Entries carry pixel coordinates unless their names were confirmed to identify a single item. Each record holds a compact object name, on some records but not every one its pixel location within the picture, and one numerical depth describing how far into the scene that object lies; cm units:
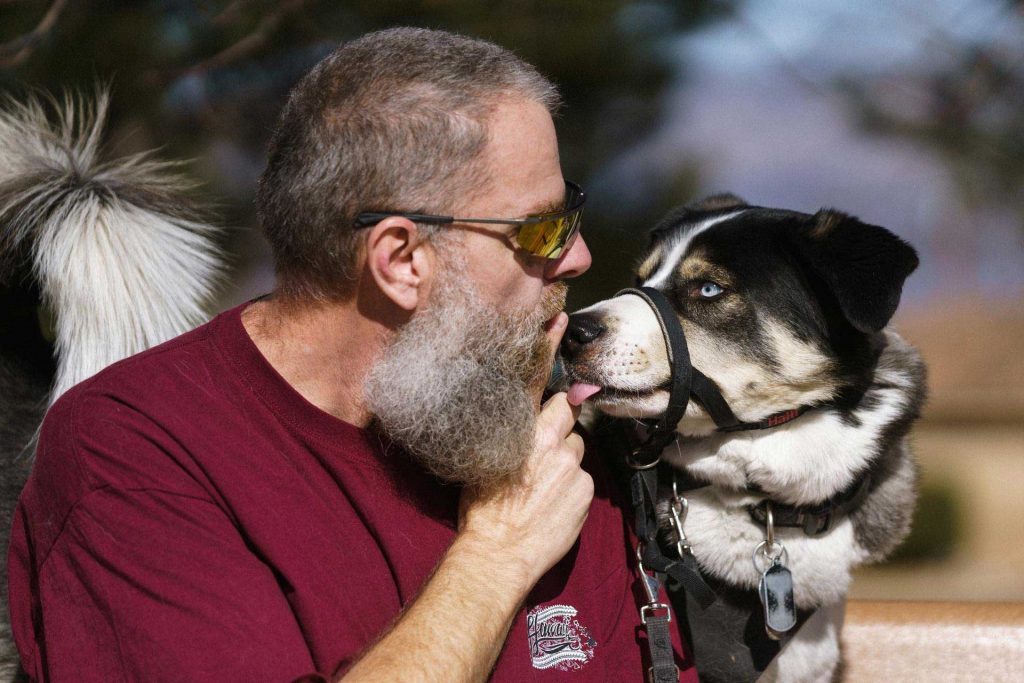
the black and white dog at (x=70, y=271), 230
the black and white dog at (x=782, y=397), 214
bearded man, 148
